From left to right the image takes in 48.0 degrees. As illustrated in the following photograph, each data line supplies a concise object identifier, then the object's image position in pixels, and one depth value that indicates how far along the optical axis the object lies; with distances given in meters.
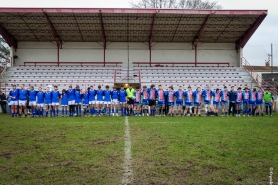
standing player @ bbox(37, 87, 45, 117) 19.83
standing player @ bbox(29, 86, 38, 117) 19.84
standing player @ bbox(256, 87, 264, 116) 20.86
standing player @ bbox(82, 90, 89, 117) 20.23
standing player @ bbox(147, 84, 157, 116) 20.22
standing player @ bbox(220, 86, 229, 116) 20.86
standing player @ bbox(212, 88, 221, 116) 20.61
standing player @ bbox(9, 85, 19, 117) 19.47
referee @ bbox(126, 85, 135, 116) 20.25
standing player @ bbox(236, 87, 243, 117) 20.28
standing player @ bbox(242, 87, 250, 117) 20.73
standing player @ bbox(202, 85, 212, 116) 20.75
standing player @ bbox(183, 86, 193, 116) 20.47
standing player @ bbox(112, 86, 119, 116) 20.23
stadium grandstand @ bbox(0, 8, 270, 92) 28.39
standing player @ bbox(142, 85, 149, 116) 20.50
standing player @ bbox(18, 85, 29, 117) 19.60
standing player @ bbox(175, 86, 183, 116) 20.53
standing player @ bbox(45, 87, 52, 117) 19.86
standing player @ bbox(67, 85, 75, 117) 19.91
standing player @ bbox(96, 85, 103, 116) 20.00
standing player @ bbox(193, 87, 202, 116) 20.45
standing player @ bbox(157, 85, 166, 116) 20.38
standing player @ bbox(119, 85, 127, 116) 20.28
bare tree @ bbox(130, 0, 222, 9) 43.12
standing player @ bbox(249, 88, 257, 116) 20.83
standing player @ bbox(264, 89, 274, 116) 21.02
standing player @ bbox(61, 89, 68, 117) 20.00
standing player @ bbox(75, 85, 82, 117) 20.02
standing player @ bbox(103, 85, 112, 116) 20.09
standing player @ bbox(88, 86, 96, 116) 20.06
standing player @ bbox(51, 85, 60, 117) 19.86
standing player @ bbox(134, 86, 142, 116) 20.55
